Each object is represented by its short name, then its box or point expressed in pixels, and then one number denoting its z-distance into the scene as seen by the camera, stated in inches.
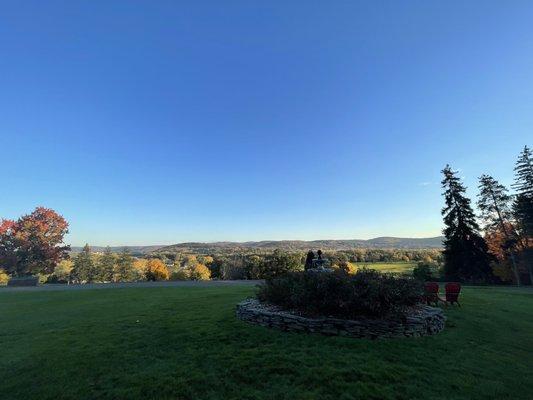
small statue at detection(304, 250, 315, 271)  634.2
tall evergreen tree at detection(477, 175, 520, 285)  1486.2
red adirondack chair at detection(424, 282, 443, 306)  435.5
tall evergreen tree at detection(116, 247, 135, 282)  2114.9
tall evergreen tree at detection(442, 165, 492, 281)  1344.7
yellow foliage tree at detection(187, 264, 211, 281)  1651.6
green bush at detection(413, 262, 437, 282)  1198.0
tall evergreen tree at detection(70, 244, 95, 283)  2069.4
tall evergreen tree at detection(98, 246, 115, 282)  2095.7
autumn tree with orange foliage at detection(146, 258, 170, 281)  1393.9
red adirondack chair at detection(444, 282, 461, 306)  484.4
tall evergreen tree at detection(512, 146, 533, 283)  1355.8
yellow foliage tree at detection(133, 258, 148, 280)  2098.9
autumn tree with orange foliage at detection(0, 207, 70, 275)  1374.3
